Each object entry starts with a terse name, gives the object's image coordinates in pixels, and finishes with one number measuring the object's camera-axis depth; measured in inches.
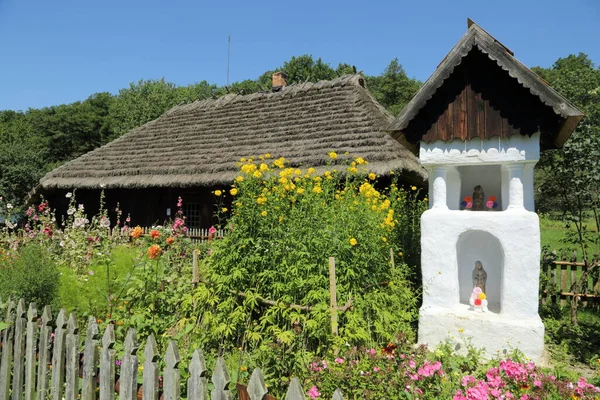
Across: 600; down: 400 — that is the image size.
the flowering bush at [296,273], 135.9
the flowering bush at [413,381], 104.0
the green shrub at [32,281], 143.8
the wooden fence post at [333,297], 128.6
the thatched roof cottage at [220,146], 363.3
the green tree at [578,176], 209.2
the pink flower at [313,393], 94.4
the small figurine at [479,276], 172.4
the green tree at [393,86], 1346.0
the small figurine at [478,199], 187.3
